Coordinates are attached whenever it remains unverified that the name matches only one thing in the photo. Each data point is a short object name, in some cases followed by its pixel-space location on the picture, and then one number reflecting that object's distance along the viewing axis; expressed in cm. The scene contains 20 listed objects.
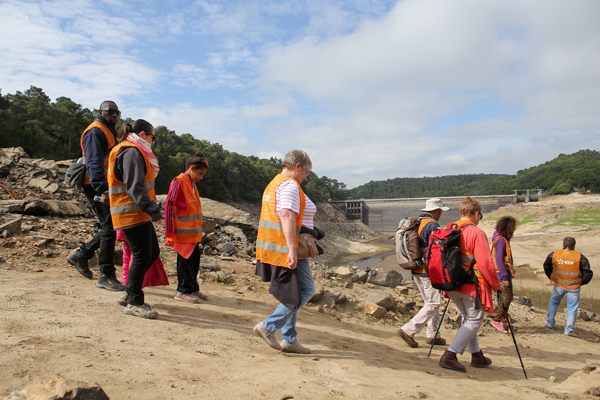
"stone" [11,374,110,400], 159
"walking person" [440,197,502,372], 337
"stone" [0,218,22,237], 575
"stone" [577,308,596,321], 827
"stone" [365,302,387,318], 568
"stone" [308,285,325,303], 587
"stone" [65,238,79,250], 591
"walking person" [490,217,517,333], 555
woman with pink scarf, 331
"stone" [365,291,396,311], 593
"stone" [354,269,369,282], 877
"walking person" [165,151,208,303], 446
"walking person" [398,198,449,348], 408
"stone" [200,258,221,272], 639
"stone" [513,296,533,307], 959
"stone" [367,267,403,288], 858
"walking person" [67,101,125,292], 388
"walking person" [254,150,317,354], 288
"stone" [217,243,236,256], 850
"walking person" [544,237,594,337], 627
